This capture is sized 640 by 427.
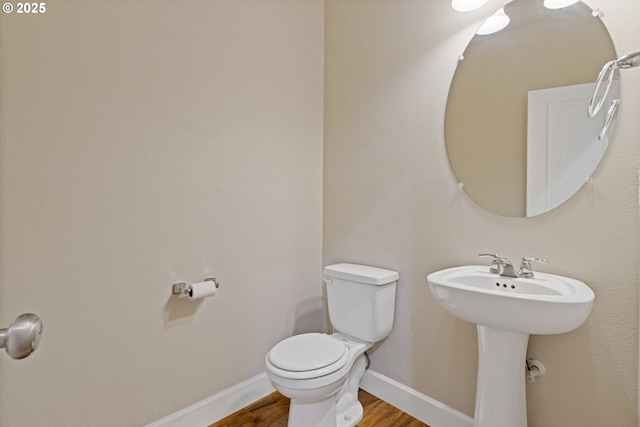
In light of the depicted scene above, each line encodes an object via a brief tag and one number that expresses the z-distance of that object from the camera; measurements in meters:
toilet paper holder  1.50
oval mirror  1.19
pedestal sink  0.98
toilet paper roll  1.49
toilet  1.31
